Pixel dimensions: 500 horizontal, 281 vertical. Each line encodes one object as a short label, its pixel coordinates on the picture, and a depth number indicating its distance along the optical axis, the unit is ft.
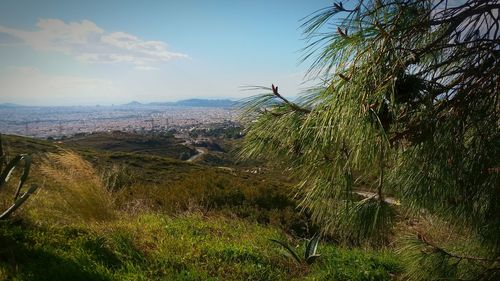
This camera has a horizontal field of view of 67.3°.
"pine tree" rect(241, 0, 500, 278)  5.83
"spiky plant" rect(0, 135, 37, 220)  11.60
